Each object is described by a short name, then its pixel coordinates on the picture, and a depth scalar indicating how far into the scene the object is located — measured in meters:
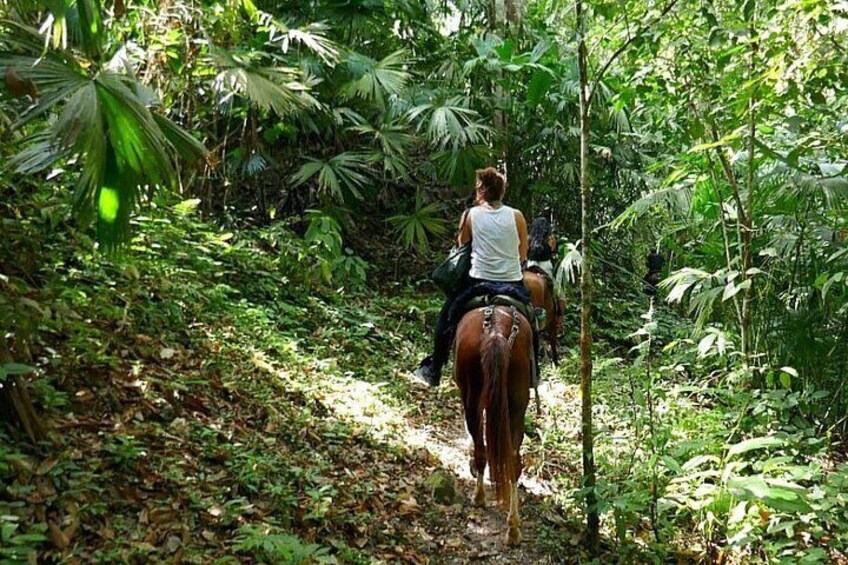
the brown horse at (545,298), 7.20
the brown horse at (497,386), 3.92
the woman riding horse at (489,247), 4.95
